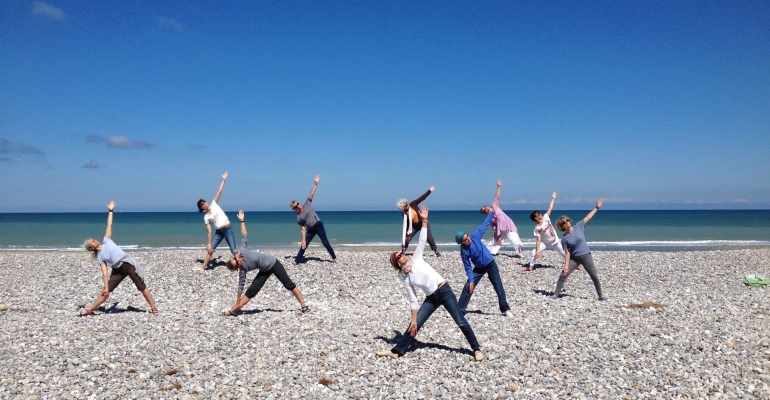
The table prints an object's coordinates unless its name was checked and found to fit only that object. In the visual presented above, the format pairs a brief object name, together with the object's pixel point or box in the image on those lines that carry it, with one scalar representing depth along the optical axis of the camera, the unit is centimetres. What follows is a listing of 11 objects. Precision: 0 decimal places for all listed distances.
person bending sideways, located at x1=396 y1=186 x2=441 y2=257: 1364
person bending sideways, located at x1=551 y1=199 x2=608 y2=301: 1072
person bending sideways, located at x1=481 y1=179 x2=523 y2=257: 1714
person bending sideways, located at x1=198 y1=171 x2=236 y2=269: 1449
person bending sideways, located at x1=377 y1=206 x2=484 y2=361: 717
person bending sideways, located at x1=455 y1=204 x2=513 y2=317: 916
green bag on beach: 1414
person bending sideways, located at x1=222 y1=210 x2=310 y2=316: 952
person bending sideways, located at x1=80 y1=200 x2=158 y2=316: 990
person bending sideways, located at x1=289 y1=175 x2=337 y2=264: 1544
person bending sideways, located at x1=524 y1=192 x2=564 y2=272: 1488
